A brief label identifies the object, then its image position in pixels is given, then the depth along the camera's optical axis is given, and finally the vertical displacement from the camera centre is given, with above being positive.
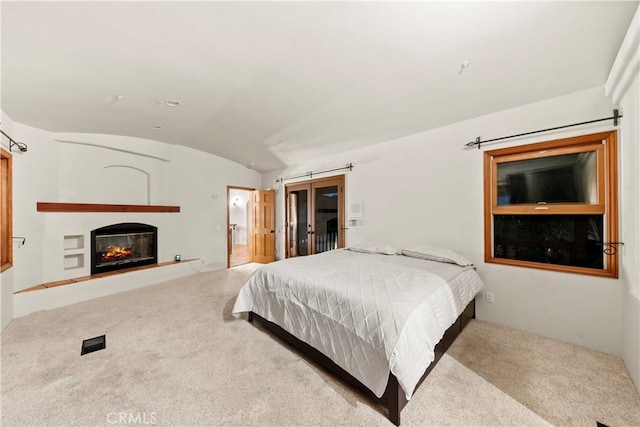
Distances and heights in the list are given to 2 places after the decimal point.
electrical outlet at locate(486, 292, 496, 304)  2.93 -1.01
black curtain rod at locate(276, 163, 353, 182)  4.52 +0.87
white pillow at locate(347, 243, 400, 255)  3.49 -0.51
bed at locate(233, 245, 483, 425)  1.58 -0.78
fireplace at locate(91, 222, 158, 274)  4.18 -0.57
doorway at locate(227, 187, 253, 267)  9.91 -0.14
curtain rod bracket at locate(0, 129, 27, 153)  3.01 +0.93
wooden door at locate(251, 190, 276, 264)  6.21 -0.32
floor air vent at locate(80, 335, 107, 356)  2.30 -1.25
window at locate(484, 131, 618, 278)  2.33 +0.08
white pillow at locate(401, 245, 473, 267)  2.86 -0.51
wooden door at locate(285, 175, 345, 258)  4.81 -0.04
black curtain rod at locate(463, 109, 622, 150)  2.22 +0.87
